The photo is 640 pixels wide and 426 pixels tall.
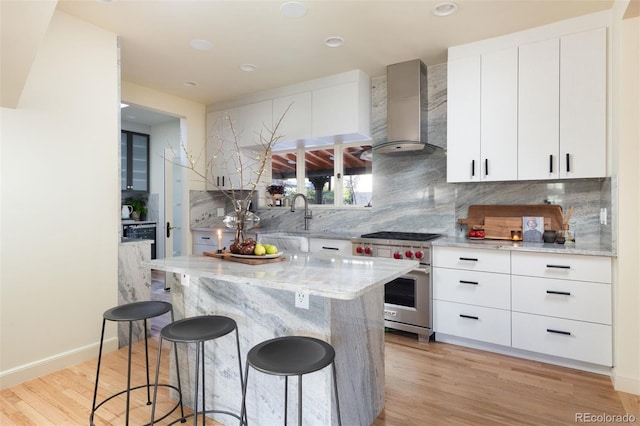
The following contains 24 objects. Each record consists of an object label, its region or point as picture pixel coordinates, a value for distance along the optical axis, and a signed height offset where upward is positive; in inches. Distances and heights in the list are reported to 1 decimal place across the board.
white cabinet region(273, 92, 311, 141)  163.0 +44.3
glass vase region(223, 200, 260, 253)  88.1 -2.3
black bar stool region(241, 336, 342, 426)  52.2 -22.6
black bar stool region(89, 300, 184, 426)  76.9 -22.2
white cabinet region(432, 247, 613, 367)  101.6 -27.2
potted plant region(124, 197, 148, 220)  261.4 +3.2
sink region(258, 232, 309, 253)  134.4 -11.7
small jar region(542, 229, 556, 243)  120.8 -8.0
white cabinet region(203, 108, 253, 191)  193.0 +32.5
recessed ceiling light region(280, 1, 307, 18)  102.2 +58.7
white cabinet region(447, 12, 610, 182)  108.0 +35.0
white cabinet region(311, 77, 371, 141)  151.3 +43.2
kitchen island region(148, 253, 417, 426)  66.5 -22.3
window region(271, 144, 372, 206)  170.6 +19.6
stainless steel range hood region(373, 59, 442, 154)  140.6 +41.2
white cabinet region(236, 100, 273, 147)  177.0 +45.0
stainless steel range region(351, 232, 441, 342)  125.9 -26.2
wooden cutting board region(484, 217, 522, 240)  132.3 -5.4
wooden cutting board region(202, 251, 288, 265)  81.1 -11.0
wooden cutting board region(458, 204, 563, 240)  125.7 -1.7
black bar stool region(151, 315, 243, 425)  64.8 -22.4
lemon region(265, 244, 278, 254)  86.3 -9.0
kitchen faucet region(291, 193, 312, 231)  175.9 -1.6
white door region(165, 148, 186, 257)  218.8 +4.8
